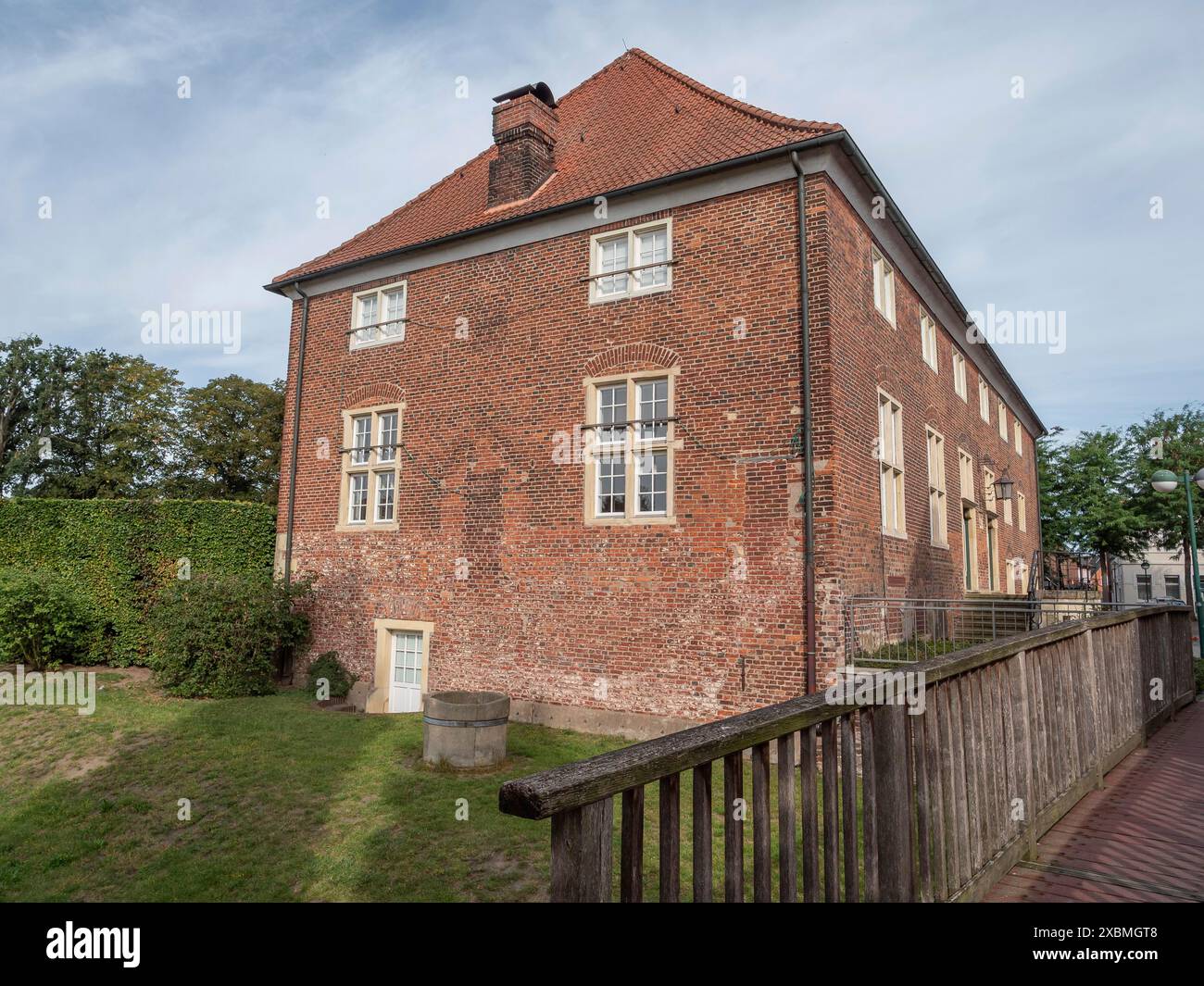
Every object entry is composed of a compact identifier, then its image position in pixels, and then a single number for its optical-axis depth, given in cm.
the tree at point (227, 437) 3244
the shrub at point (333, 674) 1373
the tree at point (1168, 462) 3027
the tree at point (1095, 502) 3081
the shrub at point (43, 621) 1420
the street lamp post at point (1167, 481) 1596
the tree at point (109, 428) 3281
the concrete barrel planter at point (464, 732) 904
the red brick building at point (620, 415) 1009
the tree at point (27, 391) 4066
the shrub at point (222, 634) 1333
